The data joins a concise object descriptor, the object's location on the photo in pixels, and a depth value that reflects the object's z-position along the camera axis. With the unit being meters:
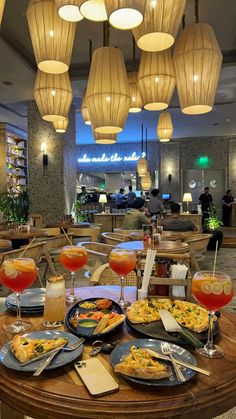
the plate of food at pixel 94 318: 1.10
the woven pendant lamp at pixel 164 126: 4.89
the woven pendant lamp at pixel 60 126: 4.11
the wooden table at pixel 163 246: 3.38
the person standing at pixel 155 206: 9.16
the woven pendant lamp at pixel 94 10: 1.51
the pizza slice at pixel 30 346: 0.93
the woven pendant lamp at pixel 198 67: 1.78
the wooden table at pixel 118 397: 0.76
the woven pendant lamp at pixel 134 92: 3.19
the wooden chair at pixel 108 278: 2.29
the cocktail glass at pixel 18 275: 1.27
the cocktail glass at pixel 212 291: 1.11
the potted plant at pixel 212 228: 8.21
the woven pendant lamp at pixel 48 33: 1.76
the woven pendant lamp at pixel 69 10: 1.50
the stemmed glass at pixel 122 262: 1.49
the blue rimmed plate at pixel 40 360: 0.90
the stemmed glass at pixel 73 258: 1.58
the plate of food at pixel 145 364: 0.83
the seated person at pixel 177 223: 5.45
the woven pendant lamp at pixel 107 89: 1.76
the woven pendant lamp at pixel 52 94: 2.40
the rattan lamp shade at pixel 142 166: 9.15
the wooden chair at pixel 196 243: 4.32
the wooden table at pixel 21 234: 4.49
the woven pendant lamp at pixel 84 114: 3.47
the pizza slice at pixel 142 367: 0.84
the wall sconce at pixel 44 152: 7.96
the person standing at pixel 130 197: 11.32
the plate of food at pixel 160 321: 1.10
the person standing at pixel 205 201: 11.35
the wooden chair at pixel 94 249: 3.32
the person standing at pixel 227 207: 12.78
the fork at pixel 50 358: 0.87
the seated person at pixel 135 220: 5.78
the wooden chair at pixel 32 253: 2.96
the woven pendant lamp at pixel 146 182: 9.73
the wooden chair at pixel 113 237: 4.07
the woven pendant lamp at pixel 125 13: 1.19
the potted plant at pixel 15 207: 7.96
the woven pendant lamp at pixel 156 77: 2.27
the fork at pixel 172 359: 0.85
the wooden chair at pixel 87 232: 5.14
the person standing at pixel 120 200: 12.17
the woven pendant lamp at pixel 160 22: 1.44
